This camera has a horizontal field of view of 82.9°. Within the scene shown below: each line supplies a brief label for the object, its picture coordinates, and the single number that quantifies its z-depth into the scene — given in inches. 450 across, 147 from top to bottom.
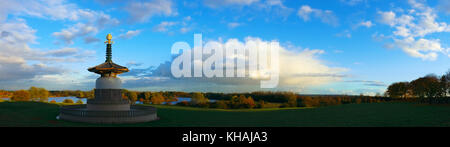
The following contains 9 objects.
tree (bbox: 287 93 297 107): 1961.0
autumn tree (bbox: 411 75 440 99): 1322.6
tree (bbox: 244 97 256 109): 1936.8
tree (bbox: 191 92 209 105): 2109.7
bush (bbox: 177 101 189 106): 1967.0
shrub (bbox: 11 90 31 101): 2358.6
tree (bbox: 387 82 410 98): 1882.4
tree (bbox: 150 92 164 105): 2295.6
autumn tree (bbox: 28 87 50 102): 2411.4
